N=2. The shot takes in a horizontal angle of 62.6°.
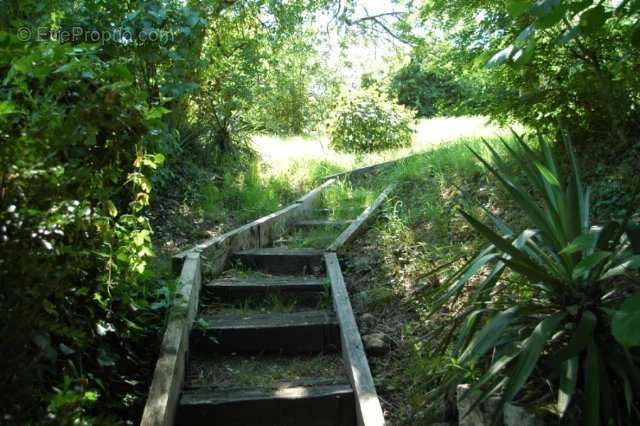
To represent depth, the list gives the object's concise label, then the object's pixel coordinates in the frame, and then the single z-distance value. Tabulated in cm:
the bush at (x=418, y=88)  1994
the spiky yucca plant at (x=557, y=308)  181
